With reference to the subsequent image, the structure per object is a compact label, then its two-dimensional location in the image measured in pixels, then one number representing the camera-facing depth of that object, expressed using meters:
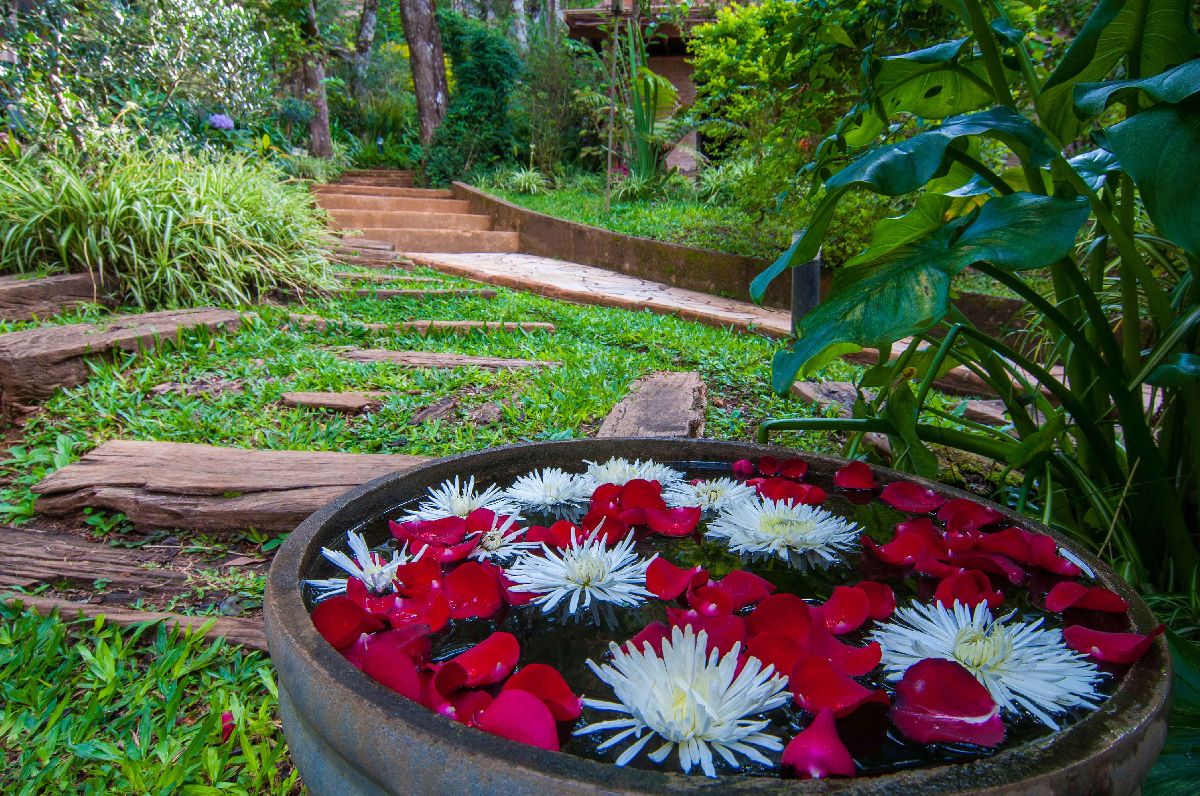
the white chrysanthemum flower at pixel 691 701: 0.50
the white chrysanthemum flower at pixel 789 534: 0.85
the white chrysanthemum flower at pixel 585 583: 0.73
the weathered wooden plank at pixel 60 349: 2.48
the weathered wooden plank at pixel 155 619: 1.52
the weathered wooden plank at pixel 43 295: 3.07
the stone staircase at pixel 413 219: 7.13
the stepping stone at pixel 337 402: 2.48
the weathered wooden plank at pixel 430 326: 3.43
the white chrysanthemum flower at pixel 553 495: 0.98
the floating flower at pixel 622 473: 1.02
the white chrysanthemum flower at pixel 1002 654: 0.57
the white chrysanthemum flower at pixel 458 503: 0.93
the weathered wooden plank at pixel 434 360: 2.83
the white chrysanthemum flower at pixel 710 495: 0.96
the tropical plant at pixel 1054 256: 0.74
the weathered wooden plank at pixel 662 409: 2.00
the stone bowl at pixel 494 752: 0.42
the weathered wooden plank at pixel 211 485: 1.82
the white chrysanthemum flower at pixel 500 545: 0.84
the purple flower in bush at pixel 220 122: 5.92
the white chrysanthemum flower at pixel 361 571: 0.74
